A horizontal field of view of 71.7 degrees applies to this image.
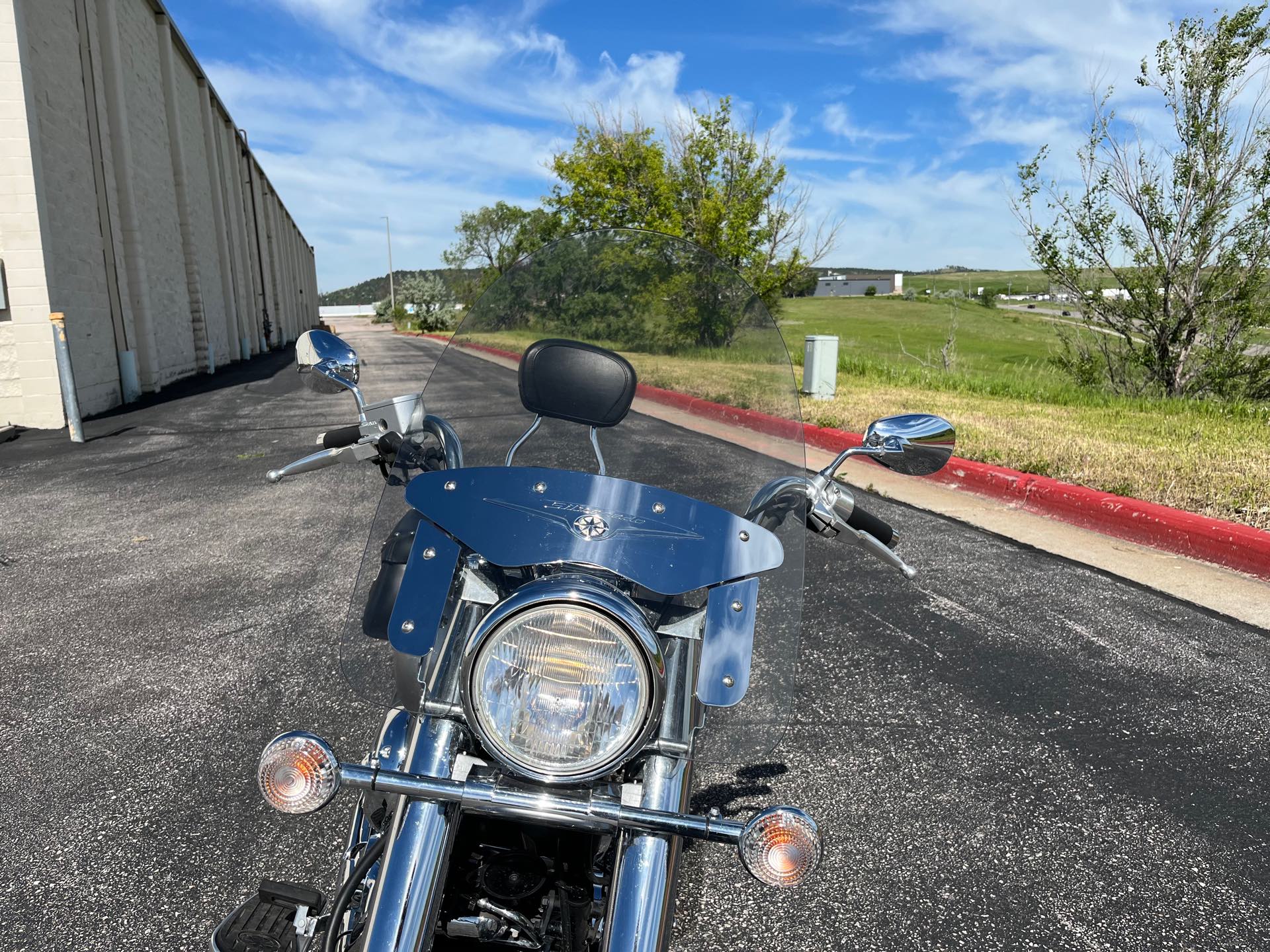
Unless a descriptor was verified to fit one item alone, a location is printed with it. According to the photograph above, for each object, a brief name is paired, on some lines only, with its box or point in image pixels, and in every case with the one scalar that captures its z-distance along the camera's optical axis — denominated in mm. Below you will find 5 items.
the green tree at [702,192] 20016
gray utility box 11328
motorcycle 1236
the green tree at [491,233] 65125
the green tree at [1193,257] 11016
